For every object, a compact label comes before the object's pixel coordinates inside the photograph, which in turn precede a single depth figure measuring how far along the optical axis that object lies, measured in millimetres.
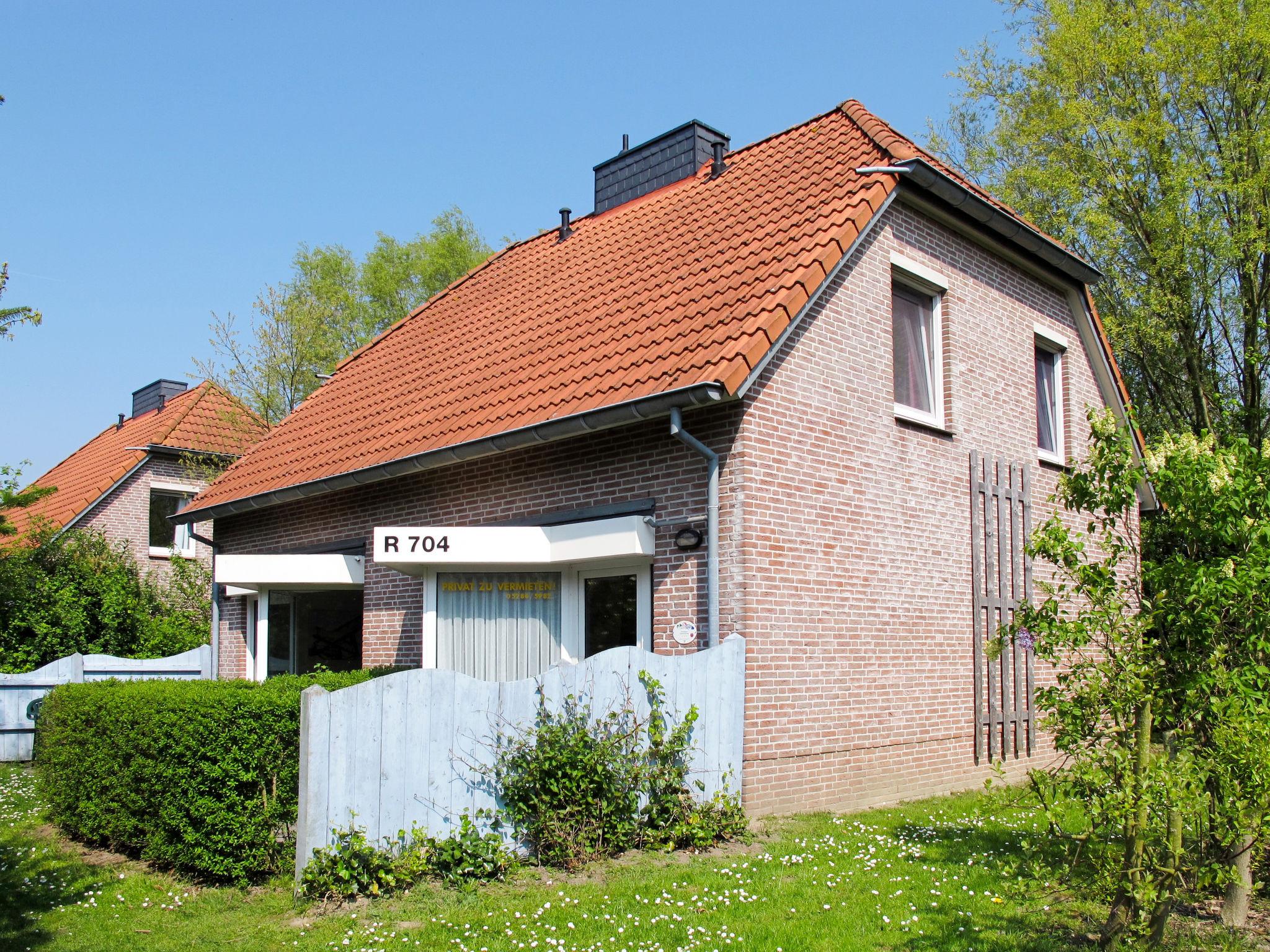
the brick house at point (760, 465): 9016
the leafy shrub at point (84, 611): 19250
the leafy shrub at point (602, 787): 7477
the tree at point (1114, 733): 4949
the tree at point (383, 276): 35312
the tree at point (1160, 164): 19500
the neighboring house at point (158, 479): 24906
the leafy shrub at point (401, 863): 6762
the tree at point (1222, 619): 5141
